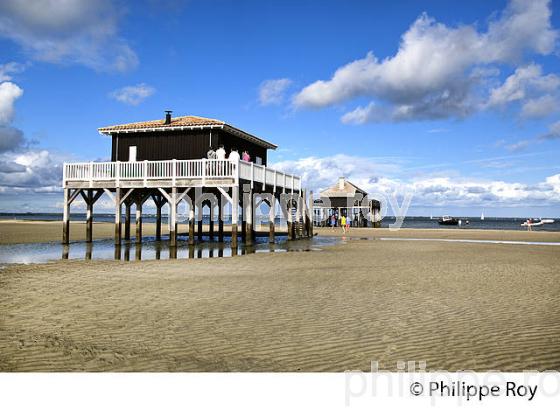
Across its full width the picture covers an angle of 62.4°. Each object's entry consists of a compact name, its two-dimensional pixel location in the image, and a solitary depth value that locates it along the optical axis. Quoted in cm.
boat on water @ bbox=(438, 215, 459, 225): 8766
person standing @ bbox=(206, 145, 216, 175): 2227
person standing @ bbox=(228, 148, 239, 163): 2184
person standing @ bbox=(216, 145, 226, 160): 2468
